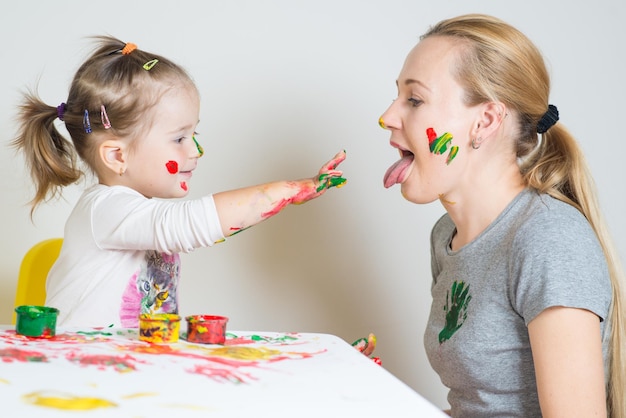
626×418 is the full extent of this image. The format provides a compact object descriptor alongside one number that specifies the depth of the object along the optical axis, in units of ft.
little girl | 4.39
